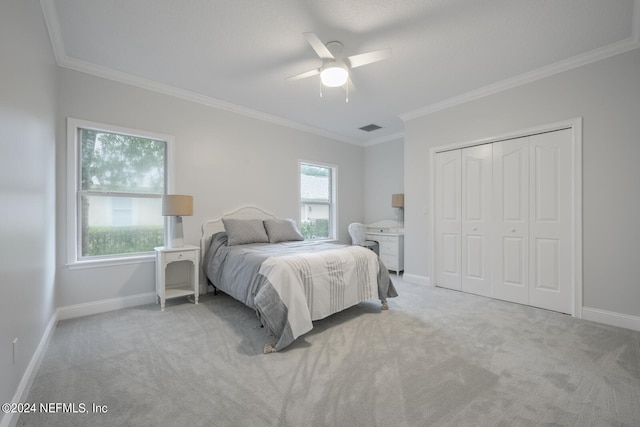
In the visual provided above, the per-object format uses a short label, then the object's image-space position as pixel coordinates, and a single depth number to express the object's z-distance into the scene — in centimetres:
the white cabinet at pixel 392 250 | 479
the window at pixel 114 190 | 294
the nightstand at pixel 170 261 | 304
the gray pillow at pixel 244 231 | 350
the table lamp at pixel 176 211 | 313
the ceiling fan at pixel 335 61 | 227
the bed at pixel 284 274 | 223
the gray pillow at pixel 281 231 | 381
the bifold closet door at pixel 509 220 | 297
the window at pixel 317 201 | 502
